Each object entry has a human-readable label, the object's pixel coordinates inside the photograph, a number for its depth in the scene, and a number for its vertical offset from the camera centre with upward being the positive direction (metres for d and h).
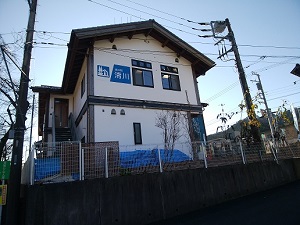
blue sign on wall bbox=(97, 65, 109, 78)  10.31 +4.76
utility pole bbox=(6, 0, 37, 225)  5.47 +0.63
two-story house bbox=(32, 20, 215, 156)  9.91 +4.60
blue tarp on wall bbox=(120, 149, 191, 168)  6.85 +0.12
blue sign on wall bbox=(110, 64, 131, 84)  10.68 +4.67
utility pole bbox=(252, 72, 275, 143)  19.26 +5.89
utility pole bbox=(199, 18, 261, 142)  9.95 +4.49
